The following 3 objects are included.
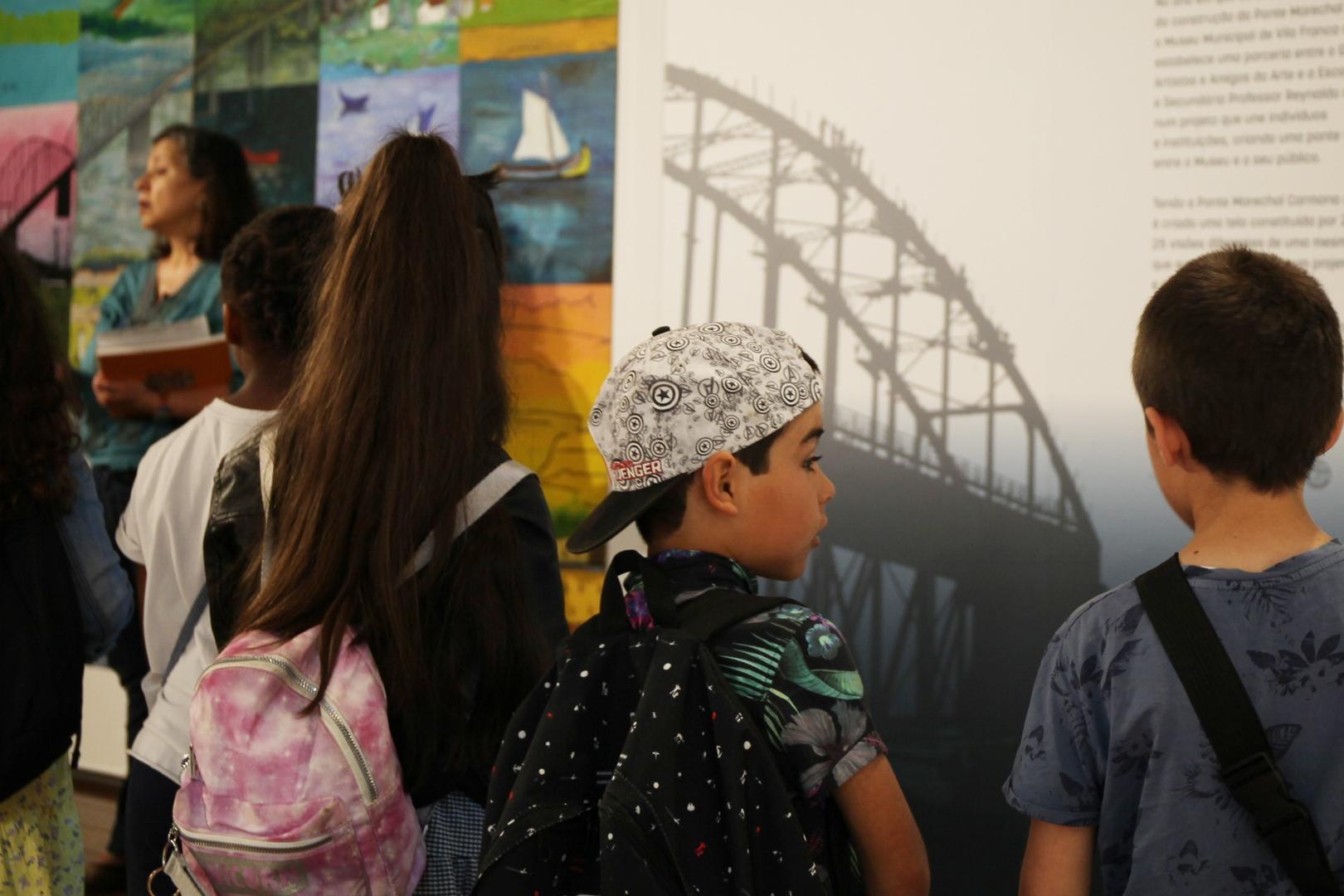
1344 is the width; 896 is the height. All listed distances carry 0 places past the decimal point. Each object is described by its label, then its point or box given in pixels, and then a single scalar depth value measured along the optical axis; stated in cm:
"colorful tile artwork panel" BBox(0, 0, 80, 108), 395
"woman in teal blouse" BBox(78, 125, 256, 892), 363
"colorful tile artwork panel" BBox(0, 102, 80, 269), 395
